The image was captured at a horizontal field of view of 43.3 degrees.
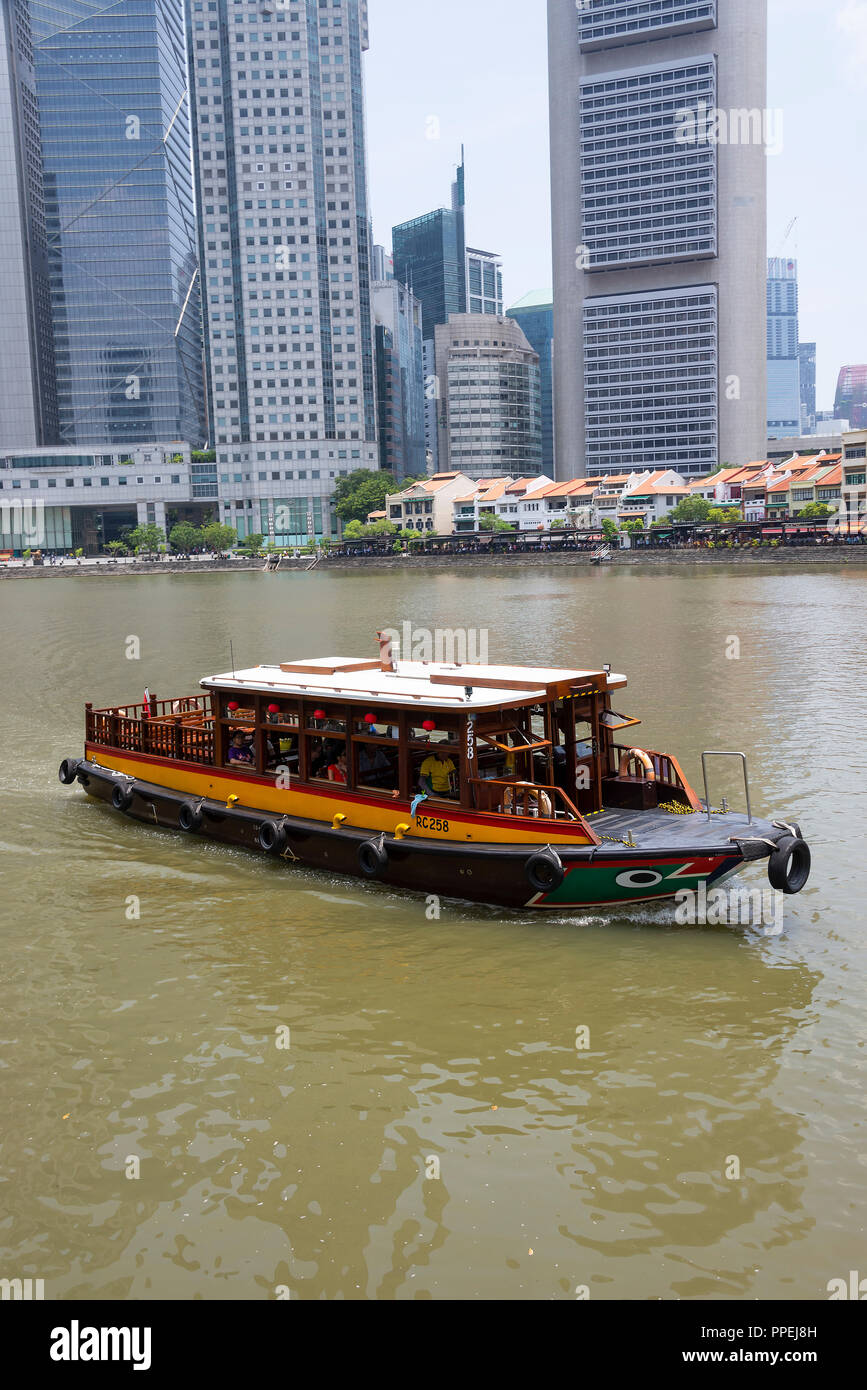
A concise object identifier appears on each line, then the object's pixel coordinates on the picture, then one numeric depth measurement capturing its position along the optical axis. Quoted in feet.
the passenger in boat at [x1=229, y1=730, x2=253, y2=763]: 51.42
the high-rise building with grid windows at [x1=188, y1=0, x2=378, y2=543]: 451.94
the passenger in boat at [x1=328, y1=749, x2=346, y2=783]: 46.47
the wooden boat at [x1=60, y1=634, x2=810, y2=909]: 38.58
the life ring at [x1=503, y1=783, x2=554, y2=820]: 40.65
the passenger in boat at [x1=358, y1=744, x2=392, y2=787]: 45.68
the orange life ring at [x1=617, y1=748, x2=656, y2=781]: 43.98
